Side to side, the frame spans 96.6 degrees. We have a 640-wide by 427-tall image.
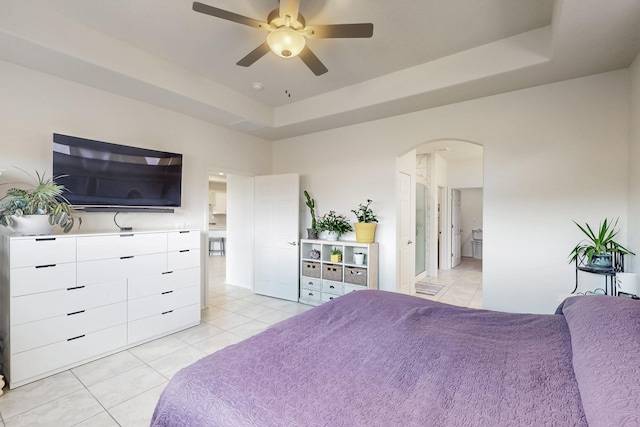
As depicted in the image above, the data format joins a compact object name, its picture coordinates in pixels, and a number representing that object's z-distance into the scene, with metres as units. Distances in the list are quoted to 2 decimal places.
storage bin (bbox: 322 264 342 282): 4.05
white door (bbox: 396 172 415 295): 4.15
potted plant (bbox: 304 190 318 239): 4.40
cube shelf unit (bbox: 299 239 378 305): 3.87
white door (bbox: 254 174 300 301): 4.44
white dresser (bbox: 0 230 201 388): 2.27
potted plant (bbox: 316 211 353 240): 4.20
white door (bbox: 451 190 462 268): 7.26
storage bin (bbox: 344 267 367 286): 3.85
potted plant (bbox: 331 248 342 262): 4.11
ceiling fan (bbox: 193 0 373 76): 1.89
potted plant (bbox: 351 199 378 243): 3.91
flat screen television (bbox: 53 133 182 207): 2.73
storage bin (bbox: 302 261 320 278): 4.26
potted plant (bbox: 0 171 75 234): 2.32
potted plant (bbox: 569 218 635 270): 2.41
